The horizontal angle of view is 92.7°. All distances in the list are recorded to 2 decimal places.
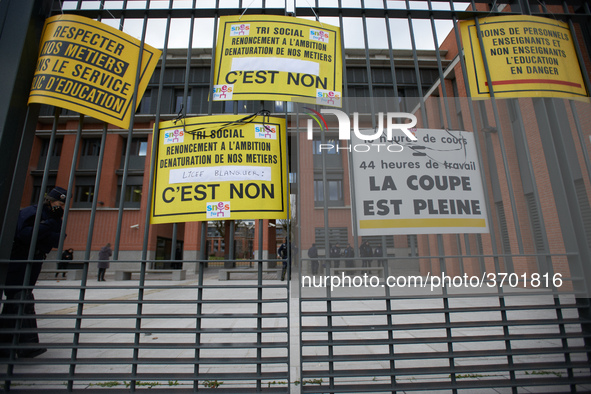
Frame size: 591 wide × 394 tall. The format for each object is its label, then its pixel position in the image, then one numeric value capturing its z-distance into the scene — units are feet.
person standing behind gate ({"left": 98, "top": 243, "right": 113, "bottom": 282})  45.24
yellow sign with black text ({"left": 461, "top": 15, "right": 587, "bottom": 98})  11.03
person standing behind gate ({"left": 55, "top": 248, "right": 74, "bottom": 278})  51.56
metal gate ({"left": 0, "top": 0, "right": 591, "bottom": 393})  8.19
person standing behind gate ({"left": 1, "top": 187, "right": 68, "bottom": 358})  10.95
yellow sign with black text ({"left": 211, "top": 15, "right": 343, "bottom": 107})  10.21
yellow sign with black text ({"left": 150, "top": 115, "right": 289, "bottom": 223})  9.25
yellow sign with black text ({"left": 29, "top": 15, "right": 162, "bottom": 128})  10.14
